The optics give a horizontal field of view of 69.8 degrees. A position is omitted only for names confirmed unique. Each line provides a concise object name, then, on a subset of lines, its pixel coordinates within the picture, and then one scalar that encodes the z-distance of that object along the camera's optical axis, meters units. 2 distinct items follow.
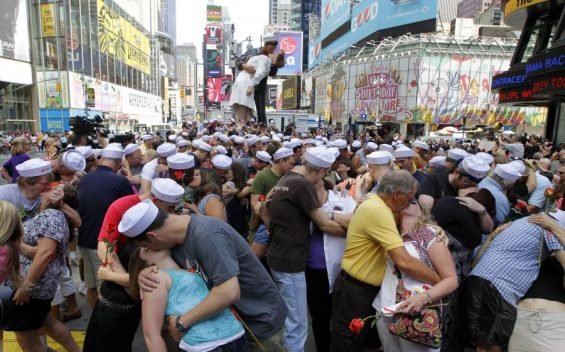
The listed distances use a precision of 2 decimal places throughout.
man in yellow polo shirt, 2.66
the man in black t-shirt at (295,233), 3.35
